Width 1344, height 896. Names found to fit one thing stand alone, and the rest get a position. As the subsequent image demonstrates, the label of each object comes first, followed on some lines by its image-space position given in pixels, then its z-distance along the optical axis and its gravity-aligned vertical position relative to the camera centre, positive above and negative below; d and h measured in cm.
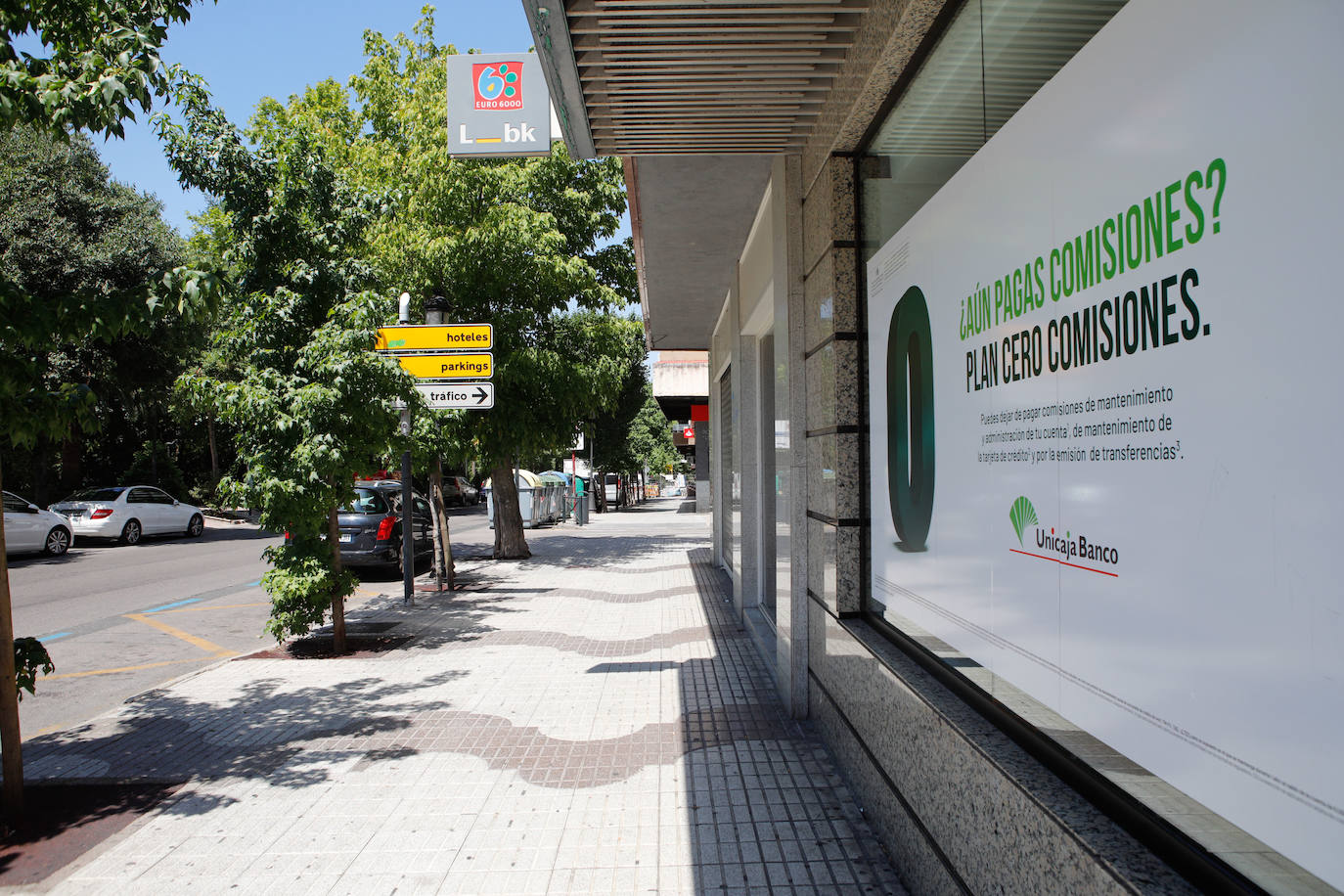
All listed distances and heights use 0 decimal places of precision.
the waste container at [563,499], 3033 -108
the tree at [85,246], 2078 +569
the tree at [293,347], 723 +109
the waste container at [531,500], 2614 -90
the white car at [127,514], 2053 -82
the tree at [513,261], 1380 +336
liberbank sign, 746 +312
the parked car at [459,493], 3972 -99
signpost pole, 1089 -79
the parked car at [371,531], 1345 -87
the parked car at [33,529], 1694 -93
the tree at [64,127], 395 +162
